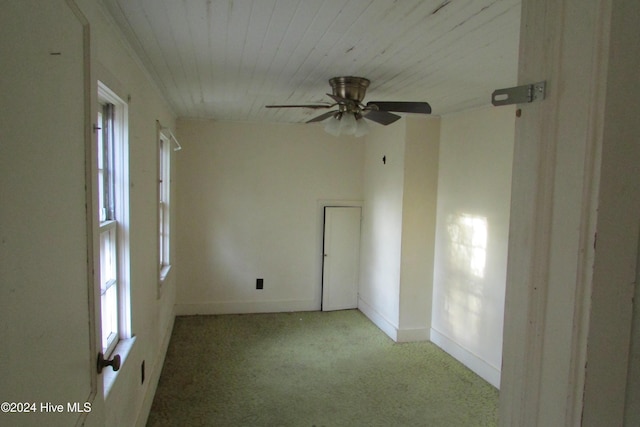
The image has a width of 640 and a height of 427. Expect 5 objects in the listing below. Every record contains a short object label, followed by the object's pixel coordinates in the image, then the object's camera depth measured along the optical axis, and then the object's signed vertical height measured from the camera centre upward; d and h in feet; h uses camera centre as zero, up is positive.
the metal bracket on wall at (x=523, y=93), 2.24 +0.57
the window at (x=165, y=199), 12.33 -0.53
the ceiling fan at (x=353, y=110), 8.58 +1.69
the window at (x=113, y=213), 6.27 -0.52
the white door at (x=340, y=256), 16.55 -2.88
